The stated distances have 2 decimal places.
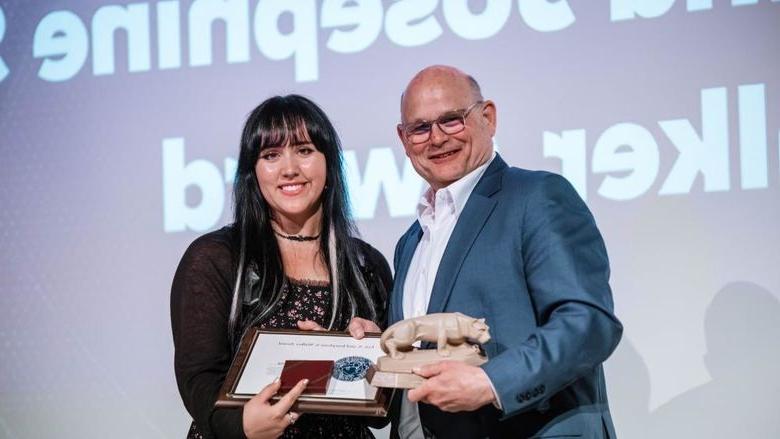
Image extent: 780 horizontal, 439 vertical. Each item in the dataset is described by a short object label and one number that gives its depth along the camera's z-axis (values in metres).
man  2.71
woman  3.14
